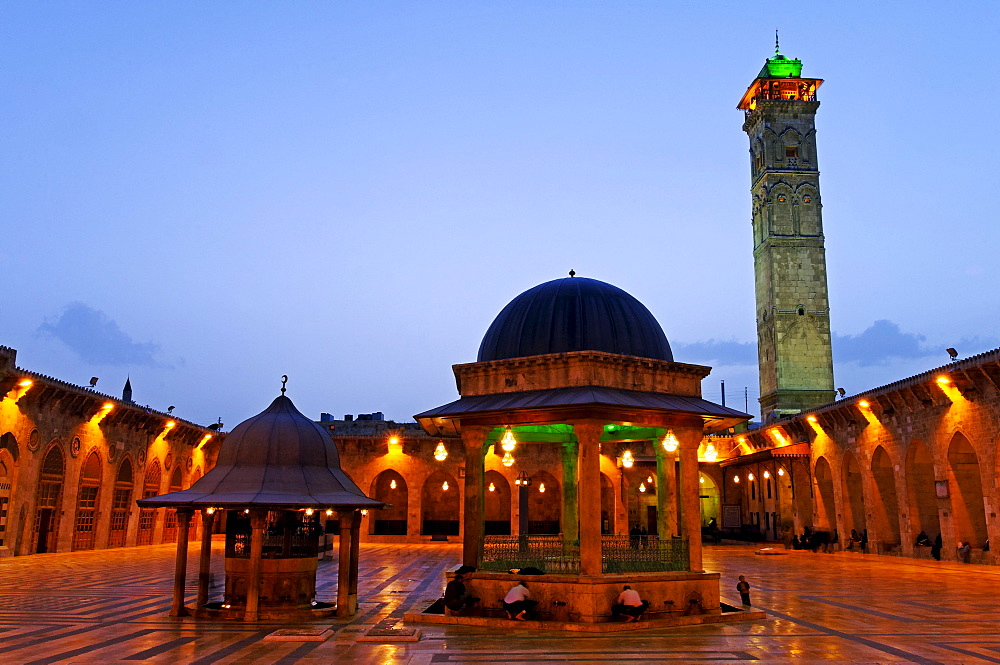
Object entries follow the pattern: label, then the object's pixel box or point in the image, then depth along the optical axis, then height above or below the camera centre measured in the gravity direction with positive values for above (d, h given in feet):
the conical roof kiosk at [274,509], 43.45 -1.13
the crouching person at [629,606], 40.40 -5.73
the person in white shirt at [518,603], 41.50 -5.81
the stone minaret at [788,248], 157.28 +50.60
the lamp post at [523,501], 80.84 -0.89
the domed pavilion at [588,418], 42.52 +4.44
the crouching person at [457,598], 43.42 -5.85
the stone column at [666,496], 50.24 -0.11
